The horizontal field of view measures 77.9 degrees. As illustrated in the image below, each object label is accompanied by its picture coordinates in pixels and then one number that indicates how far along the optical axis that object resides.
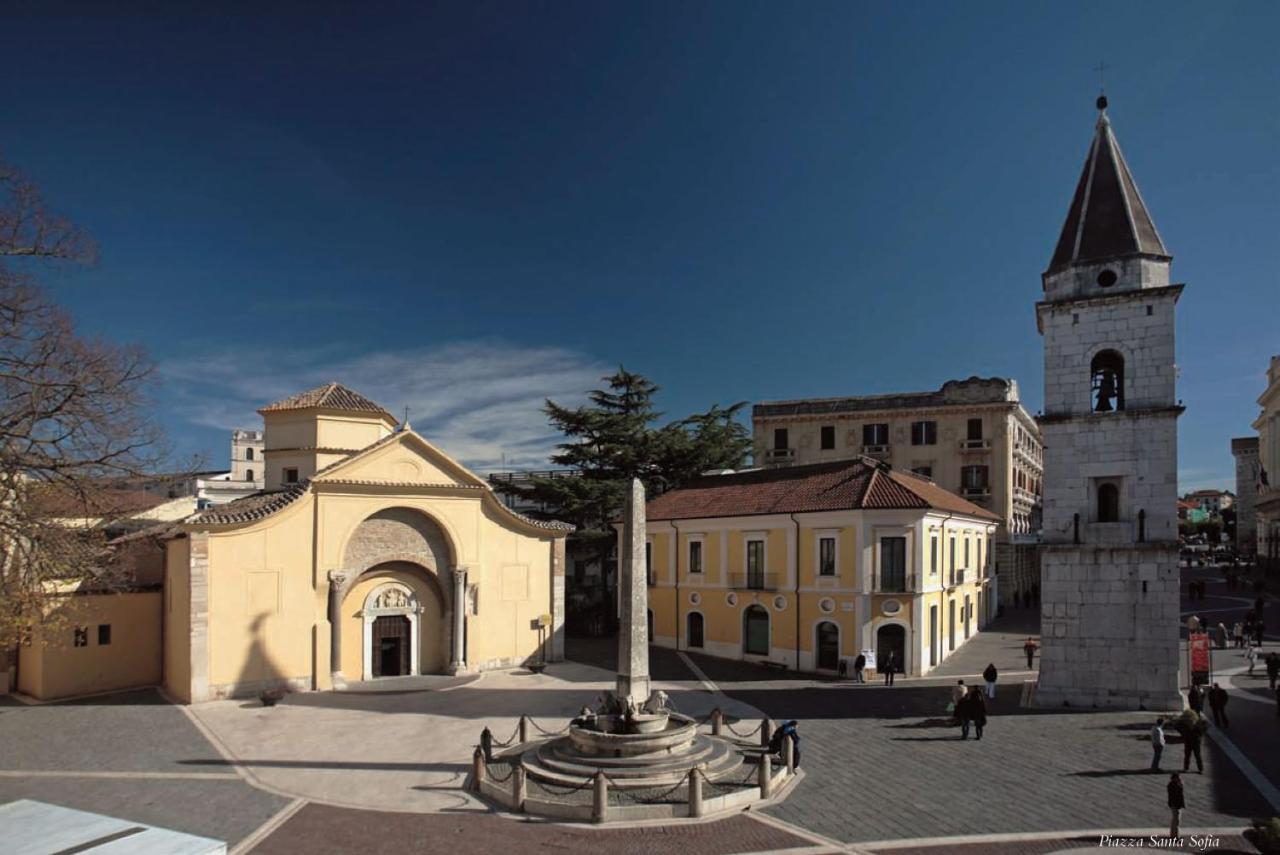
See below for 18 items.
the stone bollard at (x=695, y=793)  13.63
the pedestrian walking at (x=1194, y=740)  15.69
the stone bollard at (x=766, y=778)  14.58
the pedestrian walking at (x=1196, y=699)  19.09
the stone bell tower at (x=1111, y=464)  20.80
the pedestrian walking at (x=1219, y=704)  19.31
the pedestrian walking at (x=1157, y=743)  15.66
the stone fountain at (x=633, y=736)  15.19
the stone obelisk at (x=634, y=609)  16.58
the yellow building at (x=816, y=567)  26.98
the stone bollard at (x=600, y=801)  13.43
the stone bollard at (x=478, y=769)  15.14
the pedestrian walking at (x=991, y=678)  22.81
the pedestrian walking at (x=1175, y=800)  12.04
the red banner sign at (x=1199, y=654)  21.33
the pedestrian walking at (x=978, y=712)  18.34
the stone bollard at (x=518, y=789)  14.01
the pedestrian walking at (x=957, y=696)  19.44
